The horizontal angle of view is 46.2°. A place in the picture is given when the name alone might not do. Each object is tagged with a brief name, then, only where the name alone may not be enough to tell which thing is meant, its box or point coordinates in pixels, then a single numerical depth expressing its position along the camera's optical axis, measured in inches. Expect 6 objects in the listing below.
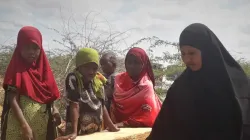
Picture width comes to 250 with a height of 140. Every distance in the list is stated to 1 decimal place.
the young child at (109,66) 179.7
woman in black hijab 91.7
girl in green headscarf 121.6
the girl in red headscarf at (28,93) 110.2
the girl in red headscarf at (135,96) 161.3
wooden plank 123.7
